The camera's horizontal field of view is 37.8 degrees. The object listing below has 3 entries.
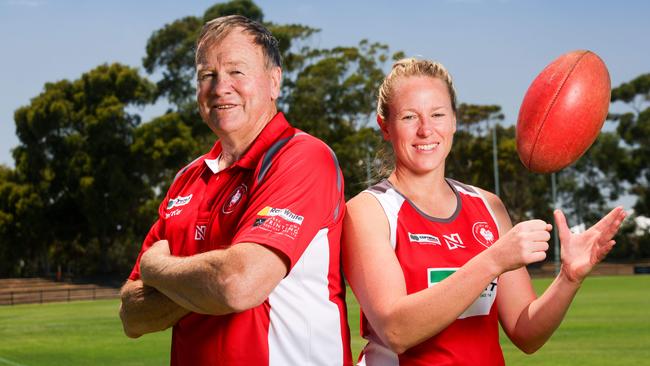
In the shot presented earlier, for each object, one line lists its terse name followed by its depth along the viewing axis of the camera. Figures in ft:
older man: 11.37
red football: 13.67
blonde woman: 11.77
